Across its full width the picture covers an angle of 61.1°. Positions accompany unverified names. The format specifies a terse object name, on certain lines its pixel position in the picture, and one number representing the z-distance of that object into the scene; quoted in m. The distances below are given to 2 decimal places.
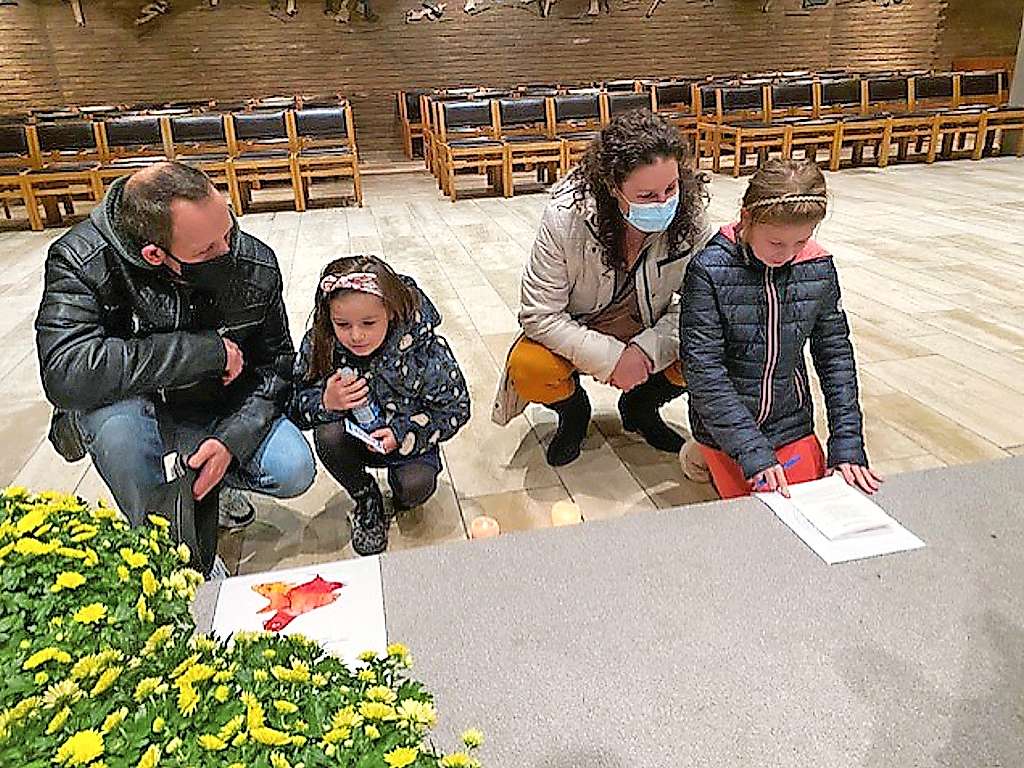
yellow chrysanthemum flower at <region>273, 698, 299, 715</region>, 0.58
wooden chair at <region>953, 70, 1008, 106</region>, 8.59
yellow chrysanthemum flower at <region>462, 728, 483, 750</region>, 0.63
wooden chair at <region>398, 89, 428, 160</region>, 9.96
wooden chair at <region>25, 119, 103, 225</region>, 6.85
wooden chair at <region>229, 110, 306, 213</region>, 6.82
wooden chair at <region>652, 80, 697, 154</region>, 8.45
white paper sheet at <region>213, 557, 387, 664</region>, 1.33
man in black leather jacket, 1.75
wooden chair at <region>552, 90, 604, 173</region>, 7.69
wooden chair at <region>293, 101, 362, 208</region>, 6.94
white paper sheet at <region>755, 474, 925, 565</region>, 1.51
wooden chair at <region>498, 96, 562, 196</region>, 7.12
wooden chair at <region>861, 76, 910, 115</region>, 8.37
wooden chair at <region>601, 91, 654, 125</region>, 7.79
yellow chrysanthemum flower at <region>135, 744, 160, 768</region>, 0.51
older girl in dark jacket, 1.92
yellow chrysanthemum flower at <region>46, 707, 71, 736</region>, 0.55
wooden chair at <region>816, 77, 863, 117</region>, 8.30
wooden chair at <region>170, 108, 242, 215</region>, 7.12
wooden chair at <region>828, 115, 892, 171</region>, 7.83
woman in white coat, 2.11
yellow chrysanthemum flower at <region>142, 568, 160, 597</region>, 0.72
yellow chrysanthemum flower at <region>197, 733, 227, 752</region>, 0.54
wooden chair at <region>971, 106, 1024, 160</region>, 8.00
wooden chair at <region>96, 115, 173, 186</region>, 7.03
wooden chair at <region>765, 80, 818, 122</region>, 8.20
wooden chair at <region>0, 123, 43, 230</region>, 6.51
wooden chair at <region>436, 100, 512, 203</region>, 7.05
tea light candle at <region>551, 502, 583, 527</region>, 2.18
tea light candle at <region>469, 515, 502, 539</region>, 2.07
